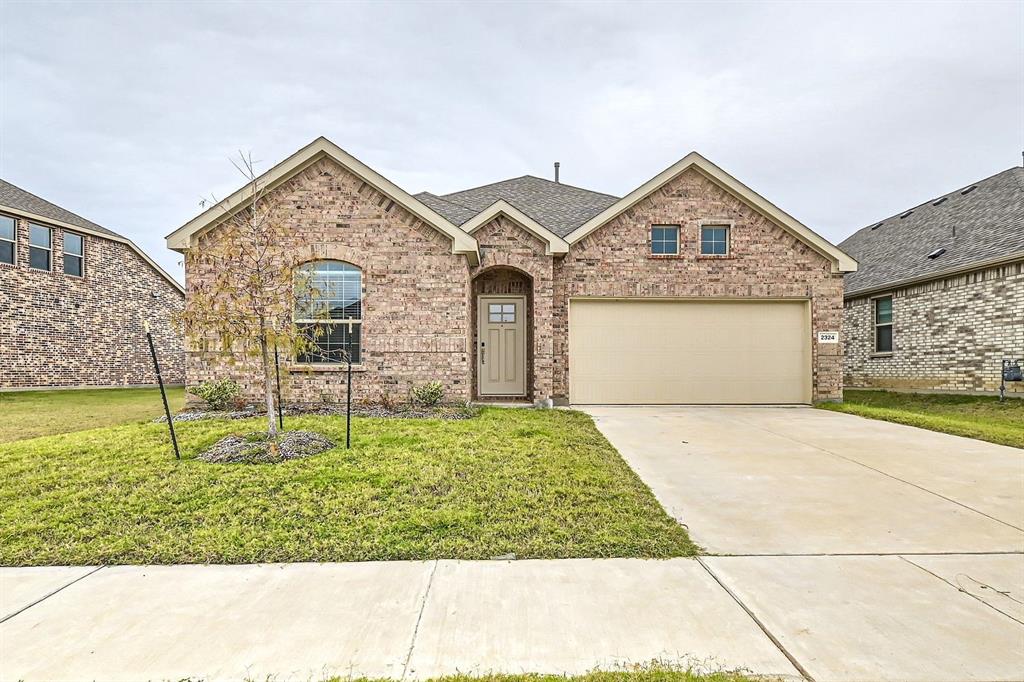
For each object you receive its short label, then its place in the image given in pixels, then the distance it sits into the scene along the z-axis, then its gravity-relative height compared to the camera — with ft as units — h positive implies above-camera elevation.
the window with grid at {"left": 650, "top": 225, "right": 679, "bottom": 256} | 39.34 +8.54
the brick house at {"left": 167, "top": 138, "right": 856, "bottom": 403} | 38.14 +3.52
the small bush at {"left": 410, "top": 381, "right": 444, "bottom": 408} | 31.37 -3.13
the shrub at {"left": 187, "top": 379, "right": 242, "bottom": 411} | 30.76 -3.01
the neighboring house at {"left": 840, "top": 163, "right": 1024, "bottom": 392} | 38.32 +4.54
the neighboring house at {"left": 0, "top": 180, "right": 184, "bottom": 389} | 52.65 +5.13
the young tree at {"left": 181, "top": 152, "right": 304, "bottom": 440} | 20.10 +1.41
